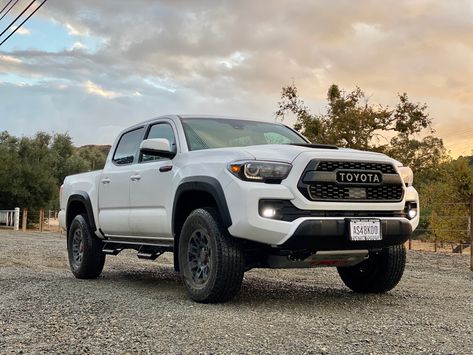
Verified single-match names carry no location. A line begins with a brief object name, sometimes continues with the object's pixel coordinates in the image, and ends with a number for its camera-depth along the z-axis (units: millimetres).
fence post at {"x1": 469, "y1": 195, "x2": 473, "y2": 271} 9477
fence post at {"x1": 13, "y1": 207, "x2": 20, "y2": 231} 32344
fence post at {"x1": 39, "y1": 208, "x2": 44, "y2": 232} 30552
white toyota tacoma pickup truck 4973
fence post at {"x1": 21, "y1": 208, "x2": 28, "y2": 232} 31062
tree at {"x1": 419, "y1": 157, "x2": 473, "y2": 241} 30088
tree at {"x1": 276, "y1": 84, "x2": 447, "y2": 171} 28812
